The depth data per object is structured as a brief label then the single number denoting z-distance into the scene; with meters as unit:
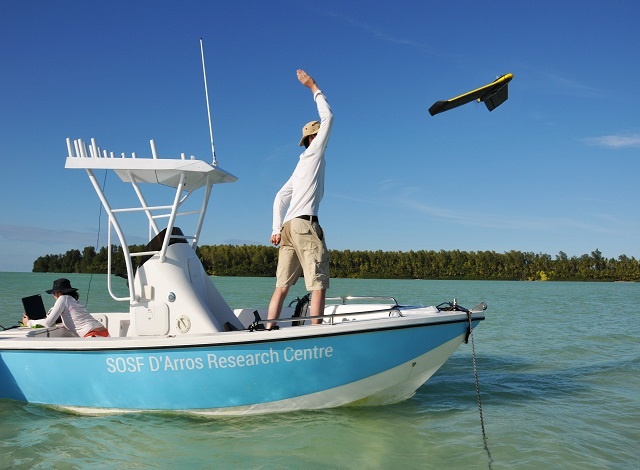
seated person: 7.03
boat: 5.74
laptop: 8.15
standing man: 5.73
